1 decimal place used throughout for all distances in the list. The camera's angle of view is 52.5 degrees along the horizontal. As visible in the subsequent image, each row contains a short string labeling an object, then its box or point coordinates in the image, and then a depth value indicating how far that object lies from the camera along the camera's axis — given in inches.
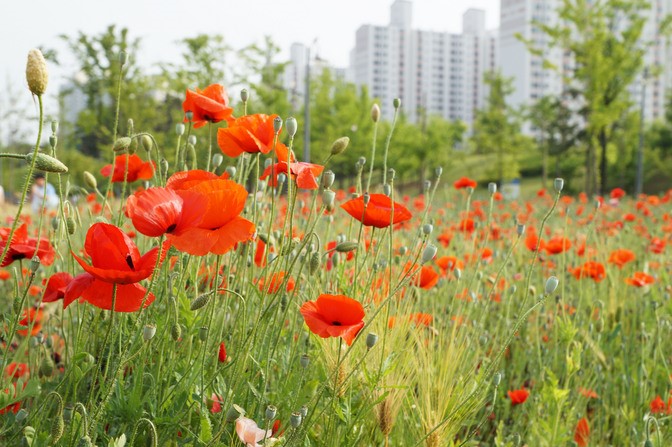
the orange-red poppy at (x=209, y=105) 62.1
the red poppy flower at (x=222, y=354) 63.4
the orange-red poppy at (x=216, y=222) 41.0
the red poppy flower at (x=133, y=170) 73.5
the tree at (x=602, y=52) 783.1
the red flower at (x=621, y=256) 124.0
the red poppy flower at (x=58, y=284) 56.4
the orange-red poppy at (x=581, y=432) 89.0
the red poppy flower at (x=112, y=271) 38.6
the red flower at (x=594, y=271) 117.3
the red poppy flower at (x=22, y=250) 57.3
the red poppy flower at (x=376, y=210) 55.1
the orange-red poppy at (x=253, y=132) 54.9
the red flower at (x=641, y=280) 114.8
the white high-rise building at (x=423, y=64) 4296.3
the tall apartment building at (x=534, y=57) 3383.4
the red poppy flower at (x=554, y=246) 116.9
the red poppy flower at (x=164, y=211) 39.0
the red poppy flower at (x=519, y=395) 88.5
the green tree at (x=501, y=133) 1136.2
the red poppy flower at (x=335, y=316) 45.6
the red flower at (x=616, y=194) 218.3
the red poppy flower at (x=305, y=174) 53.2
